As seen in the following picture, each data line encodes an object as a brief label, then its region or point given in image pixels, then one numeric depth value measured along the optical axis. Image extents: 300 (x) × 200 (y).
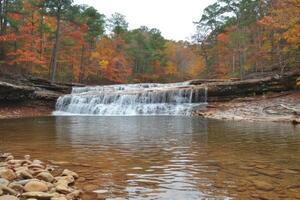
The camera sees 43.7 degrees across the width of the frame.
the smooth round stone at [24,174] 5.54
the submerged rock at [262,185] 5.27
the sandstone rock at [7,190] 4.63
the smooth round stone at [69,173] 5.92
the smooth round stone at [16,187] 4.87
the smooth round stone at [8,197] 4.28
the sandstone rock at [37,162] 6.81
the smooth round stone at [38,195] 4.44
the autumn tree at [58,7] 34.69
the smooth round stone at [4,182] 4.95
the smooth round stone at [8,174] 5.41
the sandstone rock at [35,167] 6.24
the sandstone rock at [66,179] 5.48
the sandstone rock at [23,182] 5.08
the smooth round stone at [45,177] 5.45
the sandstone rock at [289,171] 6.20
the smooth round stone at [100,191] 5.21
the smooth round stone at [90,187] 5.30
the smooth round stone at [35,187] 4.80
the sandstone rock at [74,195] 4.74
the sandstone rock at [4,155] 7.54
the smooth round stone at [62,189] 4.89
